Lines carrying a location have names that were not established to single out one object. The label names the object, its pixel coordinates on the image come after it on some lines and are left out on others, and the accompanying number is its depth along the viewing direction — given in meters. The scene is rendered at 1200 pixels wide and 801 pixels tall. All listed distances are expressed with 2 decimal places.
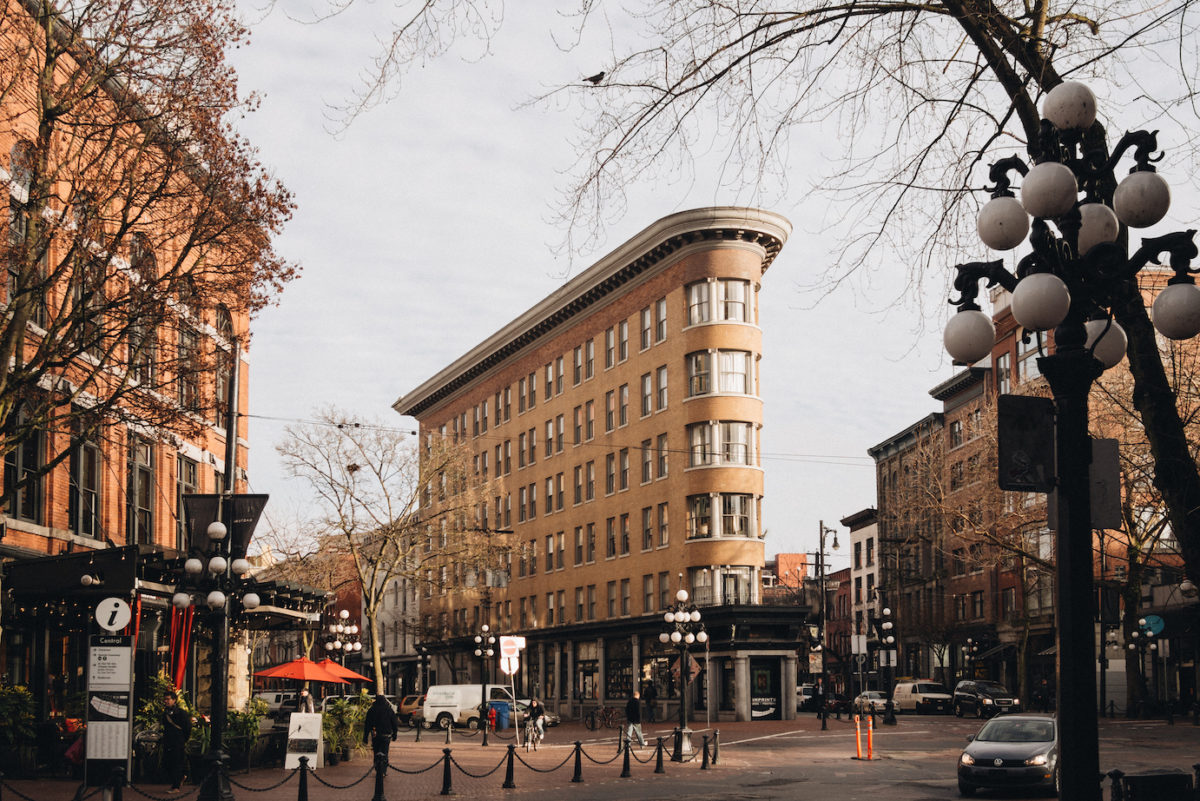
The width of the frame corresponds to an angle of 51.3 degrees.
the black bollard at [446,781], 23.36
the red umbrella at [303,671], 36.28
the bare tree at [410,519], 51.69
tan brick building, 57.91
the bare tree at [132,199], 18.67
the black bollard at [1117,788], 11.16
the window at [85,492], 28.78
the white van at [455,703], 58.19
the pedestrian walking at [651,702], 53.88
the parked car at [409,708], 61.80
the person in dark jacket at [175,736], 23.89
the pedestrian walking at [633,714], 34.91
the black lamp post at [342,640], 72.26
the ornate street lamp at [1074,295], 8.09
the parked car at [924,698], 66.88
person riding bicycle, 40.58
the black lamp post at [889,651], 52.28
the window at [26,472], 25.42
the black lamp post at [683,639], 32.69
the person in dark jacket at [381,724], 25.91
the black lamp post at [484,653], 47.57
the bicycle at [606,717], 56.34
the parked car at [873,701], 58.53
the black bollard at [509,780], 25.00
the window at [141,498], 32.06
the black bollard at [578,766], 26.36
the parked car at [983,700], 56.91
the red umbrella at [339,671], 38.84
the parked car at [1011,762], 22.64
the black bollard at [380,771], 19.59
